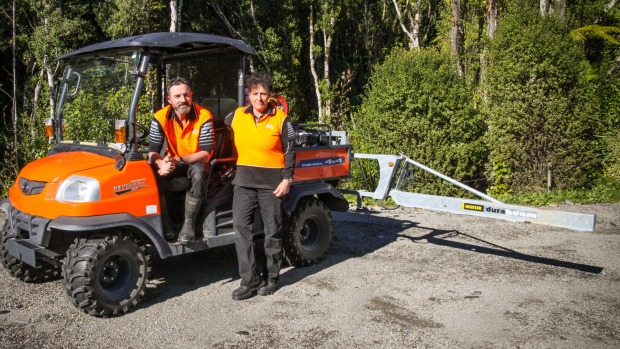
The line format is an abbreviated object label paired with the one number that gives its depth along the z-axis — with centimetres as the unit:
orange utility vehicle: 467
